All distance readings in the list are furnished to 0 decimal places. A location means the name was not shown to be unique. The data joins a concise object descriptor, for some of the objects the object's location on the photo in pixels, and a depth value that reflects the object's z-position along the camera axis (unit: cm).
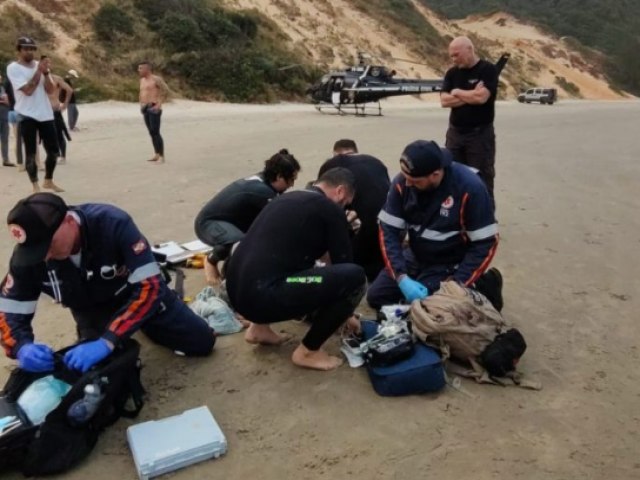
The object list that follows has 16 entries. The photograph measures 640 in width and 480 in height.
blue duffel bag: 319
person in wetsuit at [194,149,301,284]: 440
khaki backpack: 335
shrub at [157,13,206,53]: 2519
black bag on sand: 260
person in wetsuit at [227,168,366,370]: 328
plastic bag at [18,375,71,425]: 266
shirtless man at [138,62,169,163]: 950
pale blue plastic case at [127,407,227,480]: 264
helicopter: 1991
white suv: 3612
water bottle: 270
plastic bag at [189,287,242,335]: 390
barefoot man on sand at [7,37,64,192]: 657
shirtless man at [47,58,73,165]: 861
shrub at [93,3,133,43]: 2406
